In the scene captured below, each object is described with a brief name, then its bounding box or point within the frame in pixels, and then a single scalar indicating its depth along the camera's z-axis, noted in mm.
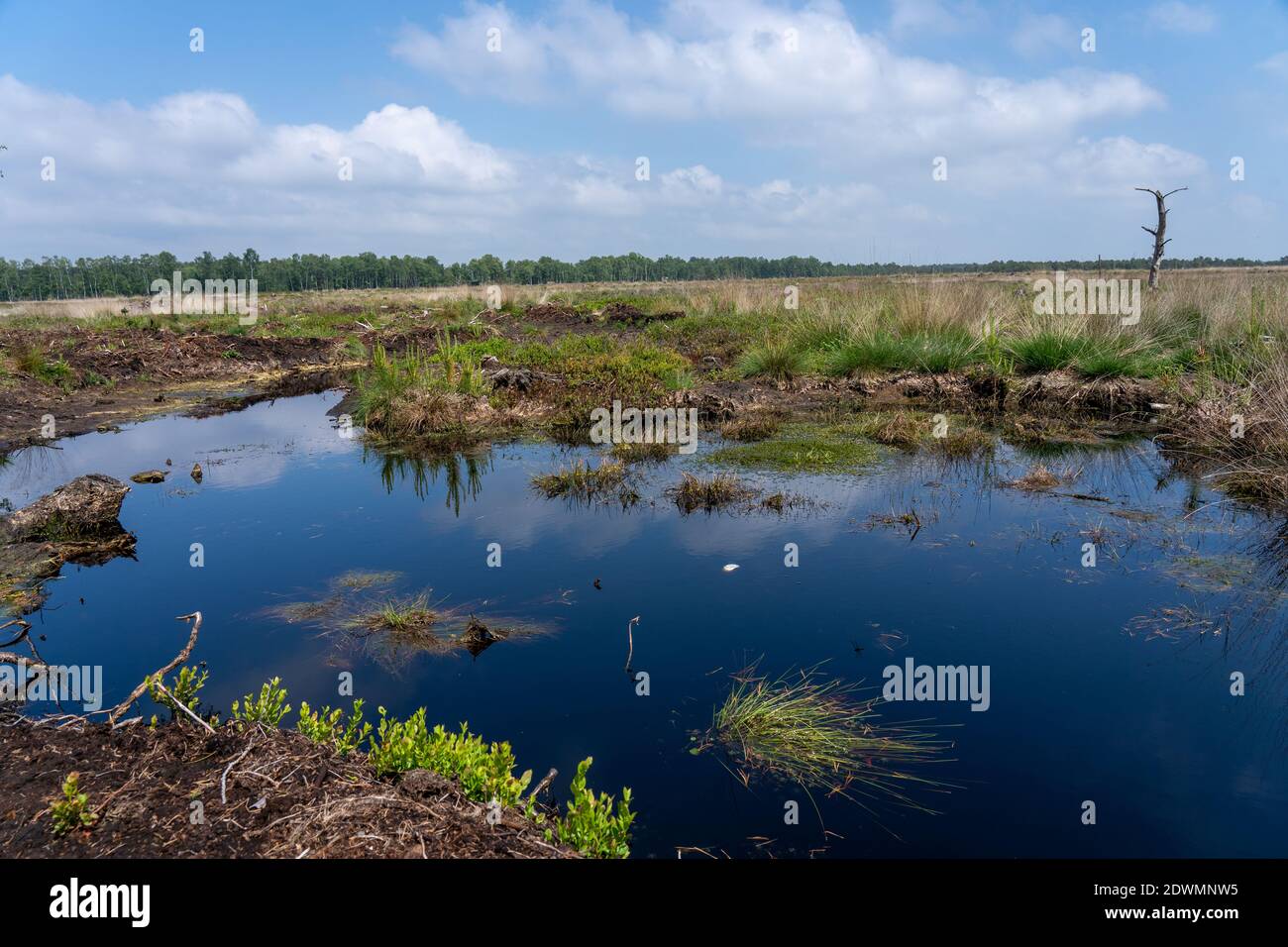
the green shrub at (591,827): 2643
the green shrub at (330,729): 3258
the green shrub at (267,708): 3418
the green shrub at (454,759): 2885
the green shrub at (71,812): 2564
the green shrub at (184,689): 3496
